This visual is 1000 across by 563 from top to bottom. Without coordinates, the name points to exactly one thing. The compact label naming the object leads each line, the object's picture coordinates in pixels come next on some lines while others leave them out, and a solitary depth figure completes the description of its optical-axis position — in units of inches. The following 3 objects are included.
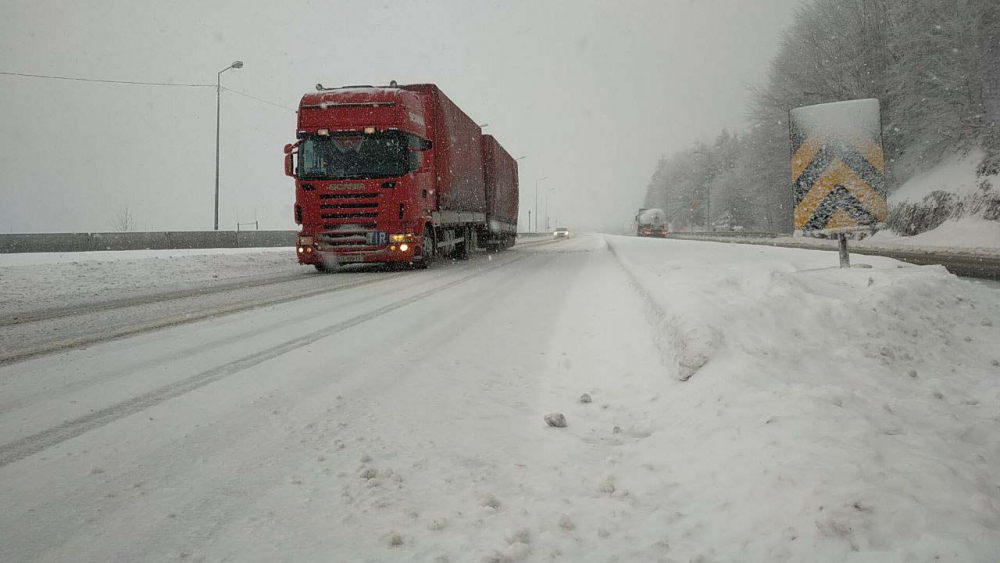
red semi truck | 476.1
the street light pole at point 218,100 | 917.8
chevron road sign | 237.4
